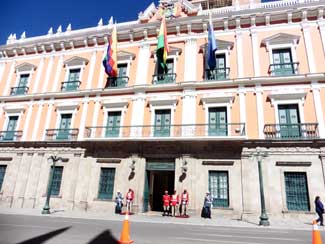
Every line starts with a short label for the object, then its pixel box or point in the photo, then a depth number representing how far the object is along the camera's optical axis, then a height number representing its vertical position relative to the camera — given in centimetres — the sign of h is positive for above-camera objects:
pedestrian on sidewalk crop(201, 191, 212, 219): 1309 -69
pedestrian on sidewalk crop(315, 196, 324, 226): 1144 -42
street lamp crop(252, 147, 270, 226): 1103 -58
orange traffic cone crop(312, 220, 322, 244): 431 -62
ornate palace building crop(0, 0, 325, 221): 1355 +494
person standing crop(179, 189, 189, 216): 1351 -45
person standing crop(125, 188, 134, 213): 1412 -42
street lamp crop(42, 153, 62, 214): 1333 -120
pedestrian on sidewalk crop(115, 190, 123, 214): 1424 -81
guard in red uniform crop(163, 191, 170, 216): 1381 -56
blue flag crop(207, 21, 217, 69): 1552 +894
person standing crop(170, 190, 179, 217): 1349 -49
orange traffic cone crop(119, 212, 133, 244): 546 -100
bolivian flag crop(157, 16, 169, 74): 1655 +959
